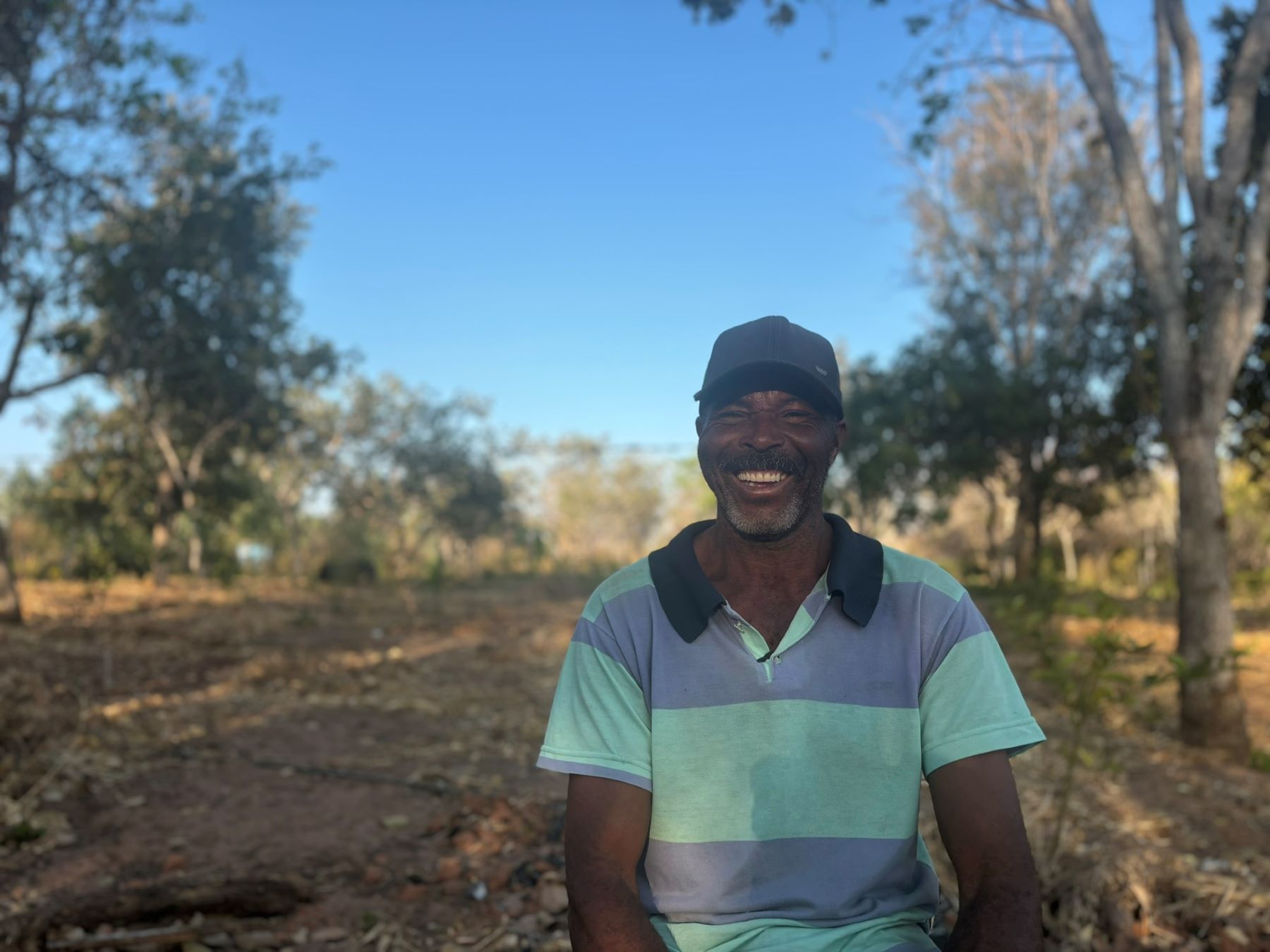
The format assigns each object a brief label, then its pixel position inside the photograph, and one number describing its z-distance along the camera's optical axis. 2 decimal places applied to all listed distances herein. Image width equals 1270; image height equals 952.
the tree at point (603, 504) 60.69
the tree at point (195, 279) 14.30
